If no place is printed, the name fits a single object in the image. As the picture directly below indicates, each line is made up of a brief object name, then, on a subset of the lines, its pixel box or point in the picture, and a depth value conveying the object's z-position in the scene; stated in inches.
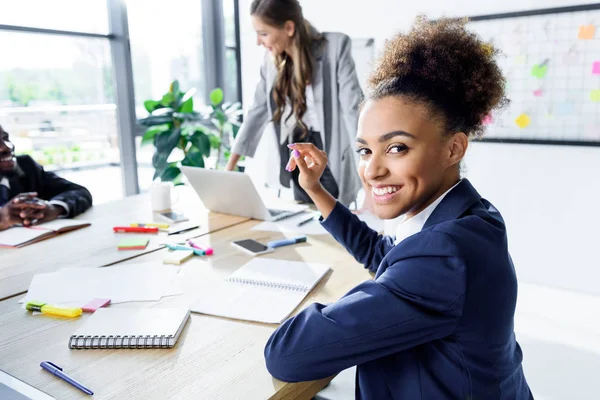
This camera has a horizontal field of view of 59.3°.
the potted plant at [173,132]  134.1
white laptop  68.0
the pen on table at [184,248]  55.7
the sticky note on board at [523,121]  118.1
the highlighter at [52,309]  40.9
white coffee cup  76.2
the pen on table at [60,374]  30.3
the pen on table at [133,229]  65.4
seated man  67.9
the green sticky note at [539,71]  113.9
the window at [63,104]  121.0
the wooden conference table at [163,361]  30.7
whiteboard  109.0
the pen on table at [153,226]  66.6
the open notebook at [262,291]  41.0
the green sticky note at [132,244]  58.8
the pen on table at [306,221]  67.7
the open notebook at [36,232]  61.9
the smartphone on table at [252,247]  56.3
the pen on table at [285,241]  58.6
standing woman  85.1
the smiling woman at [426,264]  29.2
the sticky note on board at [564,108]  112.6
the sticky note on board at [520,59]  116.0
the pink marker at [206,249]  56.1
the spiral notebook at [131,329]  35.8
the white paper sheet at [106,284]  44.6
